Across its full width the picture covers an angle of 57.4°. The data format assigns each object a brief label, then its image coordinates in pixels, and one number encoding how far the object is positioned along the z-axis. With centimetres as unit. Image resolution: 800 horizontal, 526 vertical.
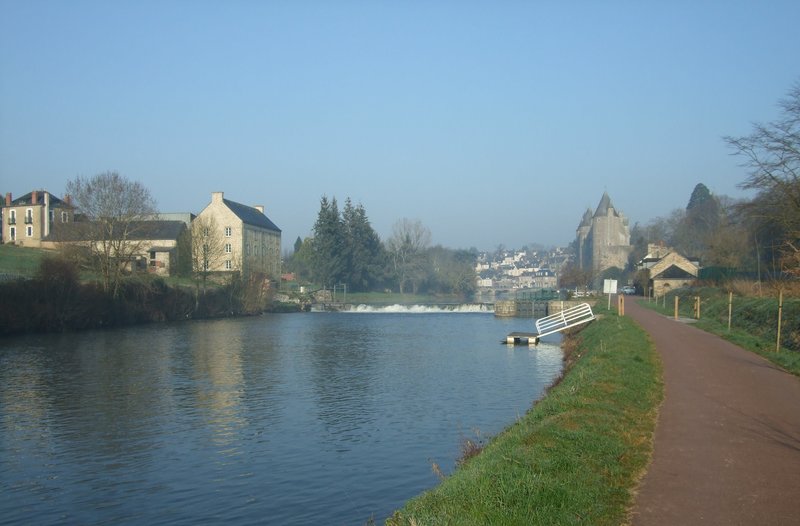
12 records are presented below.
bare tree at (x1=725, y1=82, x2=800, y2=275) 3077
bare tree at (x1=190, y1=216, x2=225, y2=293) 6322
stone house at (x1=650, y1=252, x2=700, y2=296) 6319
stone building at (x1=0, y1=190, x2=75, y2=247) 7500
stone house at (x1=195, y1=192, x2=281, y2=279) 7106
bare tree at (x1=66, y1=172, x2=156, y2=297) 4841
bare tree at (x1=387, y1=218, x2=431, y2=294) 10631
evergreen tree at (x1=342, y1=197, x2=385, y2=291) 9526
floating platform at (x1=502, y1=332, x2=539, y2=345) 3653
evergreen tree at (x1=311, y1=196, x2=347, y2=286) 9244
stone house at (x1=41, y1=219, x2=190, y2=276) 4922
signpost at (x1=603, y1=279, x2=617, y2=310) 3566
